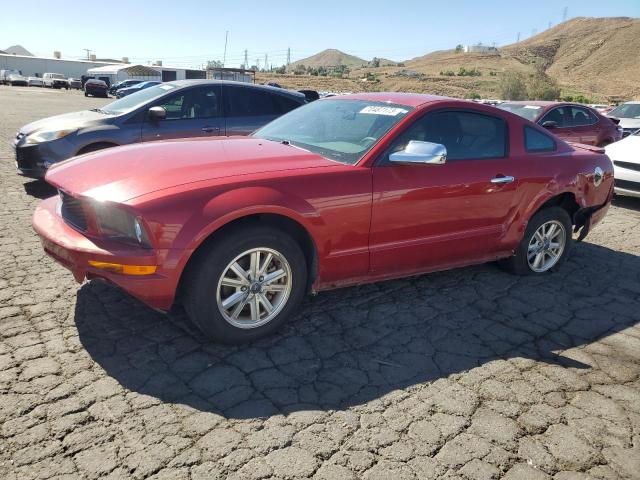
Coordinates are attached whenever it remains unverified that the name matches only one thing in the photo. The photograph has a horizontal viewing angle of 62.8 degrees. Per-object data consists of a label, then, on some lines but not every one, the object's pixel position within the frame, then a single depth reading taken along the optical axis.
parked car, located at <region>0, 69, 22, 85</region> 59.11
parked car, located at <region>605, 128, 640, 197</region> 8.09
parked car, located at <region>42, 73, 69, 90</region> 56.19
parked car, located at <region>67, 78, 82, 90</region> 57.69
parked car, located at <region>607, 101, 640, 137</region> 14.66
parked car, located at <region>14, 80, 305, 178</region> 6.78
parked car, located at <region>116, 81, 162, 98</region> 31.16
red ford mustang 3.06
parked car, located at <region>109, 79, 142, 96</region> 41.42
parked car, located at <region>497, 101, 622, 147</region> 10.26
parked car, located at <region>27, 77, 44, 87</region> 58.22
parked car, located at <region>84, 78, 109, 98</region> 41.50
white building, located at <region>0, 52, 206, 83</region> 67.62
